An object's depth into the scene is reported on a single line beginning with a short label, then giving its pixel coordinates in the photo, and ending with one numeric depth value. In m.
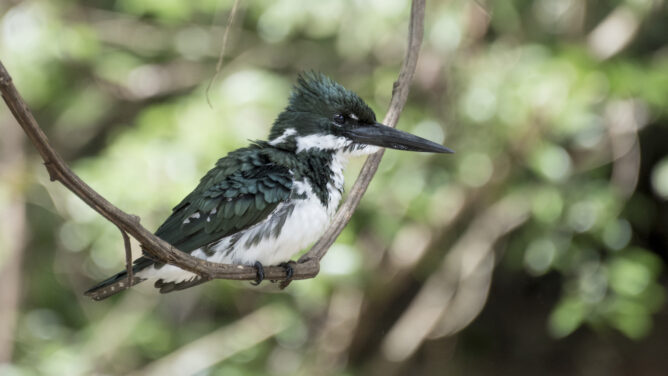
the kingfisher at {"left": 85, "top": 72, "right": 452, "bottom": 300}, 4.80
